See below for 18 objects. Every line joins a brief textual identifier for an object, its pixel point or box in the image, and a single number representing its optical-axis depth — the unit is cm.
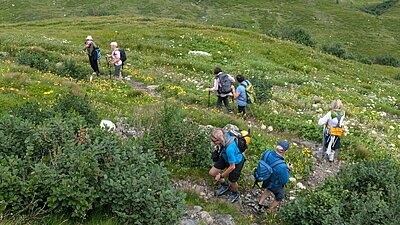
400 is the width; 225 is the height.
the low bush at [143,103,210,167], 959
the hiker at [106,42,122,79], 1888
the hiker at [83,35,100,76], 1825
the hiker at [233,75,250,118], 1432
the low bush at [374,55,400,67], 6246
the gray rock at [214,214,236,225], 779
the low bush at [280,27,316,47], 5122
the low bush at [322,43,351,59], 5078
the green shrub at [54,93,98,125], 994
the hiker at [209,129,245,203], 819
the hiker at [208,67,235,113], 1496
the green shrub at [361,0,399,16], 13650
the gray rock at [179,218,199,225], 733
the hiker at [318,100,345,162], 1188
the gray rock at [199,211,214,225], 760
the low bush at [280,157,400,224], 730
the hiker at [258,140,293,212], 856
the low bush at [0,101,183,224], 586
